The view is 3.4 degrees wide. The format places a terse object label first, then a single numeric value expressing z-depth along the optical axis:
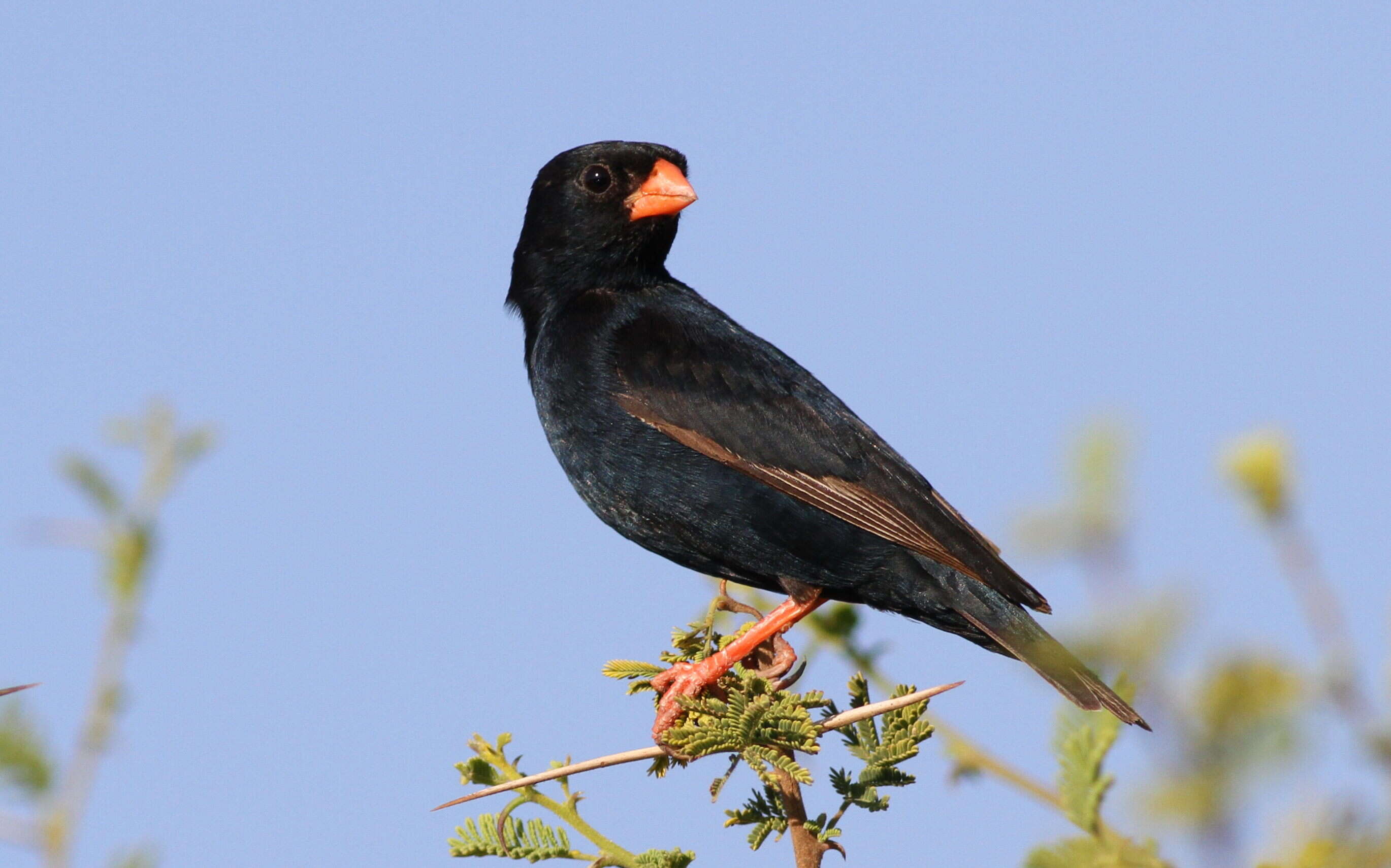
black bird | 3.05
